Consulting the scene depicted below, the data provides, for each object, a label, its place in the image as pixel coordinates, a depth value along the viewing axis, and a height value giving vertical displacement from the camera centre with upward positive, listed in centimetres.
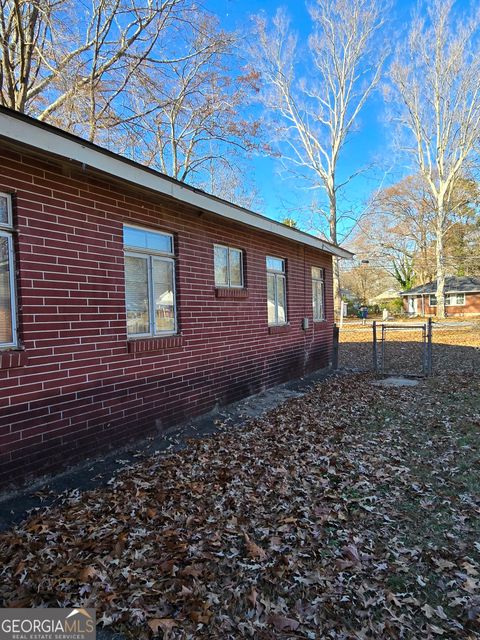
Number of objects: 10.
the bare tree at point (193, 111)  1206 +799
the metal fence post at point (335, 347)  1125 -89
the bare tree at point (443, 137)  2572 +1215
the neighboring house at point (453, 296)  3844 +159
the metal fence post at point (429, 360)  938 -114
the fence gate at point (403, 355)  985 -137
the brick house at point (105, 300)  346 +25
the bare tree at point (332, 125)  2394 +1251
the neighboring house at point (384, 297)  5388 +240
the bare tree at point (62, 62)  898 +649
